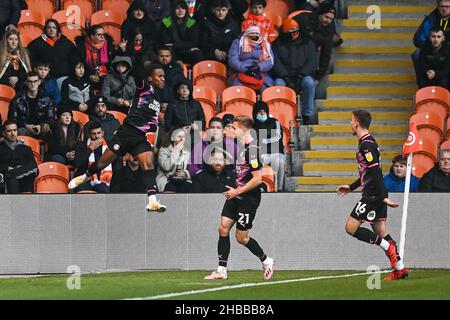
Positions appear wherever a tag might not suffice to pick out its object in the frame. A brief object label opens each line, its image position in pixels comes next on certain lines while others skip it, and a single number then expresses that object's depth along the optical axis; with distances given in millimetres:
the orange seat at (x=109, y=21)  24172
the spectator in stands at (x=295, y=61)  22719
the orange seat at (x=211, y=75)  23141
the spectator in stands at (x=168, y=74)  21984
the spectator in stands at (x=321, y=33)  23234
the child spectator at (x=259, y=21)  23391
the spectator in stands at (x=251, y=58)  22672
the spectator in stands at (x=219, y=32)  23234
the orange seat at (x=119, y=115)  21812
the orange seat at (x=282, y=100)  22328
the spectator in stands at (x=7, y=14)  23344
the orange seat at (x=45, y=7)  24812
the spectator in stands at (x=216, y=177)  20125
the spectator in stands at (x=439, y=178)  19719
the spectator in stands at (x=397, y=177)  19922
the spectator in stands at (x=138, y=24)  23344
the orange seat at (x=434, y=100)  21984
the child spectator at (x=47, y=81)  22422
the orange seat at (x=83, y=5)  24562
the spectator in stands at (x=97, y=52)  23031
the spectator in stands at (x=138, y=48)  22891
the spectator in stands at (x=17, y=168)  20453
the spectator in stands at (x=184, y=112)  21312
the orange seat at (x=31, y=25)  24156
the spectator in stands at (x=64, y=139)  21328
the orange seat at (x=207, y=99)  22297
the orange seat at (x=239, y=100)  22266
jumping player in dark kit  17703
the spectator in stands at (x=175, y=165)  20359
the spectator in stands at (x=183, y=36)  23375
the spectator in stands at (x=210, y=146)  20453
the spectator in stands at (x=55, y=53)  23031
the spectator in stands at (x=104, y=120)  21391
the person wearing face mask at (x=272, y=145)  20656
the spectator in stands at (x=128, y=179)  20375
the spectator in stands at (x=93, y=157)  20703
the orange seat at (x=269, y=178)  20656
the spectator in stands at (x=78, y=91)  22234
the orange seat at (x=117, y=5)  24578
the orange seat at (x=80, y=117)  21734
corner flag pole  17547
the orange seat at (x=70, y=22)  24078
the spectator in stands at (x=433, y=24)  22422
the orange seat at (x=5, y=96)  22469
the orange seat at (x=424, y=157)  20812
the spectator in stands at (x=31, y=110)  21859
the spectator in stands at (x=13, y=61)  22703
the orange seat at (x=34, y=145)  21406
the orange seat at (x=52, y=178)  20922
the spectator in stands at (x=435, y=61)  22062
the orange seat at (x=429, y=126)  21375
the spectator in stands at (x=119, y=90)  22312
